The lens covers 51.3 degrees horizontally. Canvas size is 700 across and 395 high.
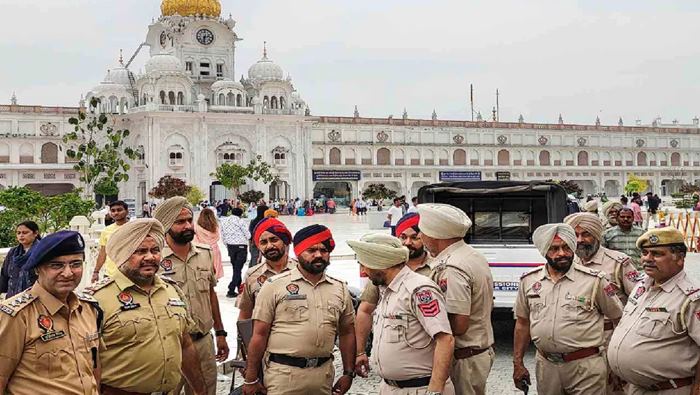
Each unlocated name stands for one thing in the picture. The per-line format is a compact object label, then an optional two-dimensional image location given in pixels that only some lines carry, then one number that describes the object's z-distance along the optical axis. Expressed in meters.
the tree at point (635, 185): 52.81
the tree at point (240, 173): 44.19
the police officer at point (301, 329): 3.91
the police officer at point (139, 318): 3.43
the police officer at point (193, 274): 4.61
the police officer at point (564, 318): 4.17
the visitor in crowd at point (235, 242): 10.59
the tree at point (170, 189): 39.28
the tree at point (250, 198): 39.38
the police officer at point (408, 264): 4.25
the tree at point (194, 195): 40.25
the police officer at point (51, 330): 2.82
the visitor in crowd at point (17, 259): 5.90
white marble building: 46.59
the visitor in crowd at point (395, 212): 19.64
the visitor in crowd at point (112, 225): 6.78
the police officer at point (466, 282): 3.98
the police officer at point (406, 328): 3.48
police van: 7.59
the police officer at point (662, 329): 3.53
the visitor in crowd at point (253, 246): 10.16
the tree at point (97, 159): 25.96
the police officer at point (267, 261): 4.66
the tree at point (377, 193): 45.69
